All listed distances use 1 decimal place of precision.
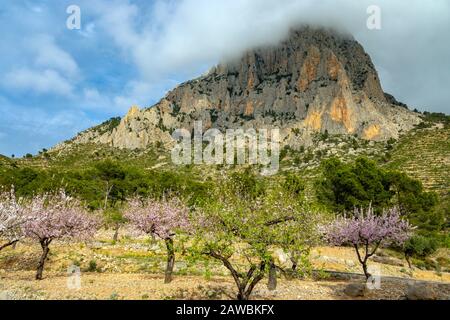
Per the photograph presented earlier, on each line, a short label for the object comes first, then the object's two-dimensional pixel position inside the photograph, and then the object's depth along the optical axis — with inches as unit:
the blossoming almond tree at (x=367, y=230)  924.6
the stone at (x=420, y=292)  810.8
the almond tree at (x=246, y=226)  576.4
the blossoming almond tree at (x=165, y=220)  917.5
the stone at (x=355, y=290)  859.4
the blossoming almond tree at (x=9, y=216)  628.8
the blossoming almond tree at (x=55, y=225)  911.7
